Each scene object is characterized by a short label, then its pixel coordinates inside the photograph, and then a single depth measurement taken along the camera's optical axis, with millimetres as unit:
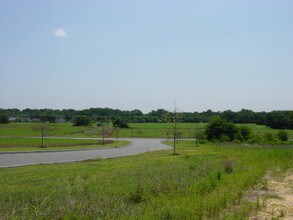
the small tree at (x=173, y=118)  44928
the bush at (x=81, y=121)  131125
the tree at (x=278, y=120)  113750
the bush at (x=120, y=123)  129750
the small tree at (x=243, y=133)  71594
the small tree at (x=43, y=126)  60422
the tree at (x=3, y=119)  115700
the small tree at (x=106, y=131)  99650
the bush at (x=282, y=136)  72125
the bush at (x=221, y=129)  73688
